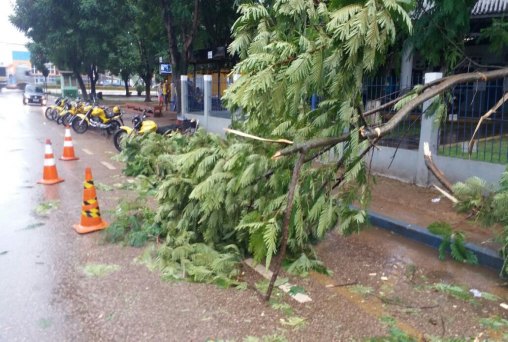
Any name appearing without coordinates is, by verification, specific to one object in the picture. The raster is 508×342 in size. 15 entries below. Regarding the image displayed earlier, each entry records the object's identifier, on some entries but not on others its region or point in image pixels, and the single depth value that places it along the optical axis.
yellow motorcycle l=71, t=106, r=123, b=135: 16.56
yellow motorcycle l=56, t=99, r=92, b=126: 18.76
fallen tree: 3.01
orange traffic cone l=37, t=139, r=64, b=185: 8.88
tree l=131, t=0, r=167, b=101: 19.95
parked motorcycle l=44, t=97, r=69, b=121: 21.86
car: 38.75
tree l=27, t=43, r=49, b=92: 37.12
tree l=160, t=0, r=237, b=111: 17.55
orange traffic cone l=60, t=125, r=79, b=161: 11.56
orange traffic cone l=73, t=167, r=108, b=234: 6.14
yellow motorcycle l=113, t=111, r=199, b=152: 12.27
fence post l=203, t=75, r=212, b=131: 15.98
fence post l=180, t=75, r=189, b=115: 18.23
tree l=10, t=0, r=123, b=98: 25.30
